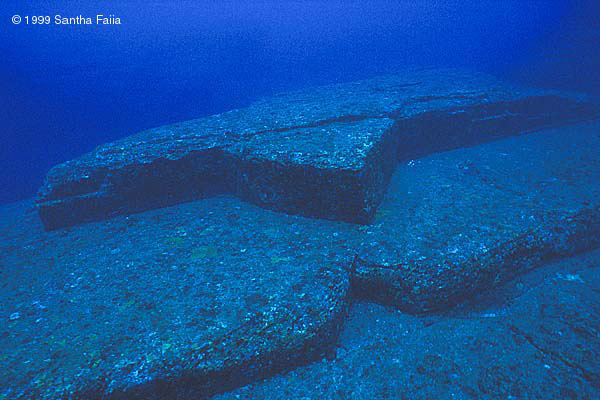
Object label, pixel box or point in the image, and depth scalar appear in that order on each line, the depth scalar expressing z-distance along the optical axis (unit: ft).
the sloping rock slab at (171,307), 5.61
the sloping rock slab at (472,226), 7.09
